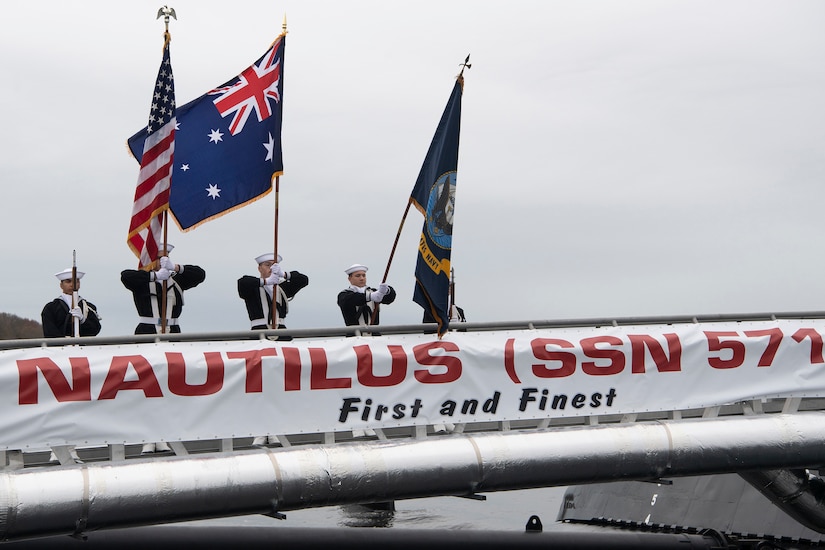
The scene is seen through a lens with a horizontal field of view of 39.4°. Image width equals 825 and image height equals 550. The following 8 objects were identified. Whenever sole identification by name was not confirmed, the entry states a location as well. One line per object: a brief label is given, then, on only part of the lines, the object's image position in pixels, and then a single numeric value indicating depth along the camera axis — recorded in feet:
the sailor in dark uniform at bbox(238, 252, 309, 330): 54.85
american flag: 50.03
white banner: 41.98
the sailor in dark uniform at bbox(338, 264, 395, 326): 55.21
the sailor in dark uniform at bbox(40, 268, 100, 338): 54.65
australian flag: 51.67
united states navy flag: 49.75
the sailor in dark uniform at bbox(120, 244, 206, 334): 51.96
